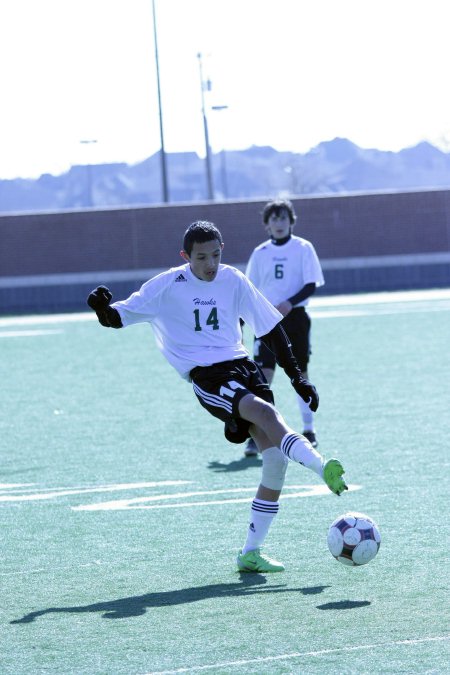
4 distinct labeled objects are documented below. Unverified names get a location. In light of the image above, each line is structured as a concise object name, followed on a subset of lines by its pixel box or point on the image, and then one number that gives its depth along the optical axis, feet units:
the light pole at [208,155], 343.26
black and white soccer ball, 39.09
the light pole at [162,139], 266.57
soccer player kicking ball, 41.63
